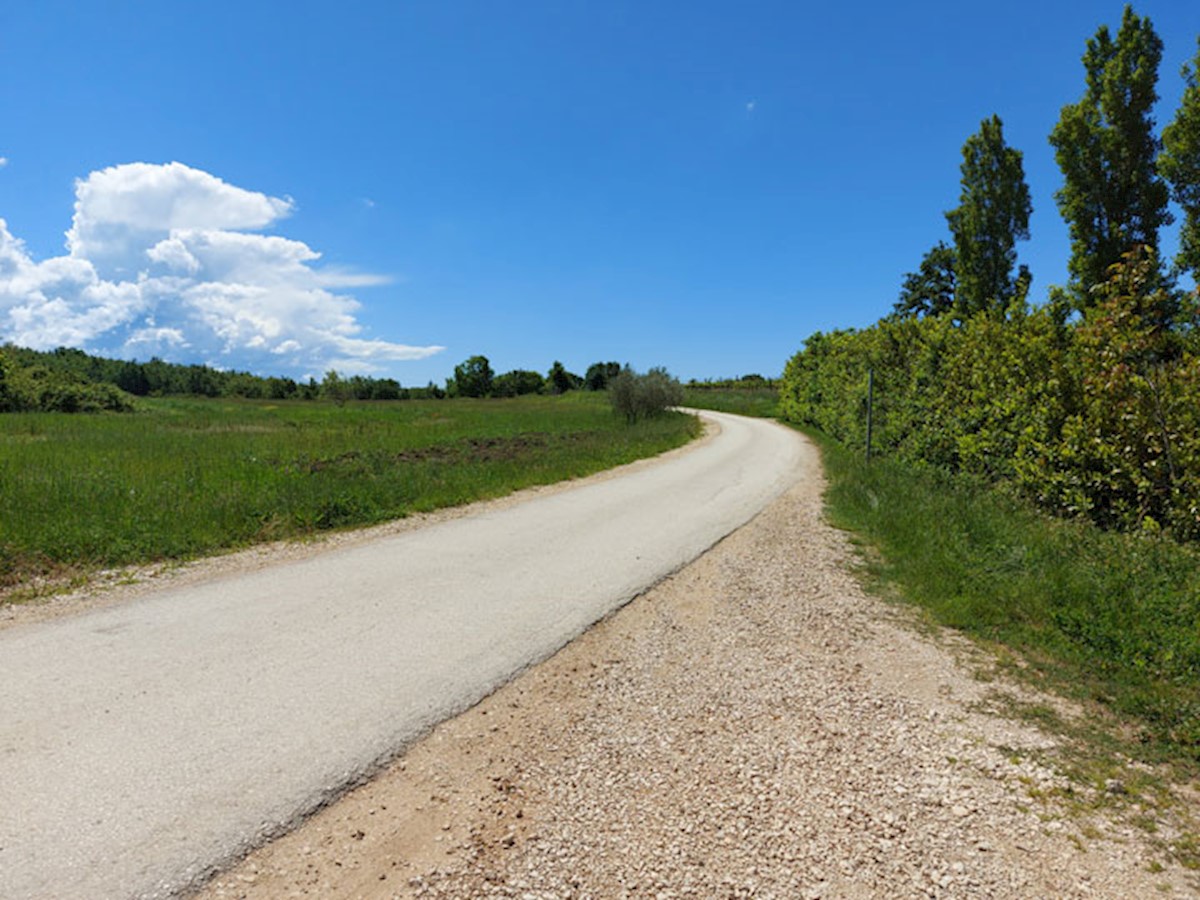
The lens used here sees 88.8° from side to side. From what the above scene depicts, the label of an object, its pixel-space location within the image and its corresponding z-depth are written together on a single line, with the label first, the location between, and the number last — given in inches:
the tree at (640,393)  1392.7
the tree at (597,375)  4204.7
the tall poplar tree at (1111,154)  617.6
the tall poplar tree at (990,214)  1071.6
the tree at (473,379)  4596.5
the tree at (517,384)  4552.2
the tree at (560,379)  4434.1
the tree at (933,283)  2025.1
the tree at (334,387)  3796.8
